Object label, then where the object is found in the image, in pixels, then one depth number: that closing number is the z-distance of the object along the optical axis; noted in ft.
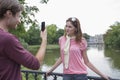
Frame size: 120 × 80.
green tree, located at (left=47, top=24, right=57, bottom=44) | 331.16
